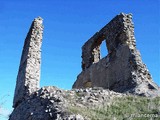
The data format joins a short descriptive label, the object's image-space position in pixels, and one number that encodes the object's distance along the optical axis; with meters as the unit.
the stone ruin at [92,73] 9.19
